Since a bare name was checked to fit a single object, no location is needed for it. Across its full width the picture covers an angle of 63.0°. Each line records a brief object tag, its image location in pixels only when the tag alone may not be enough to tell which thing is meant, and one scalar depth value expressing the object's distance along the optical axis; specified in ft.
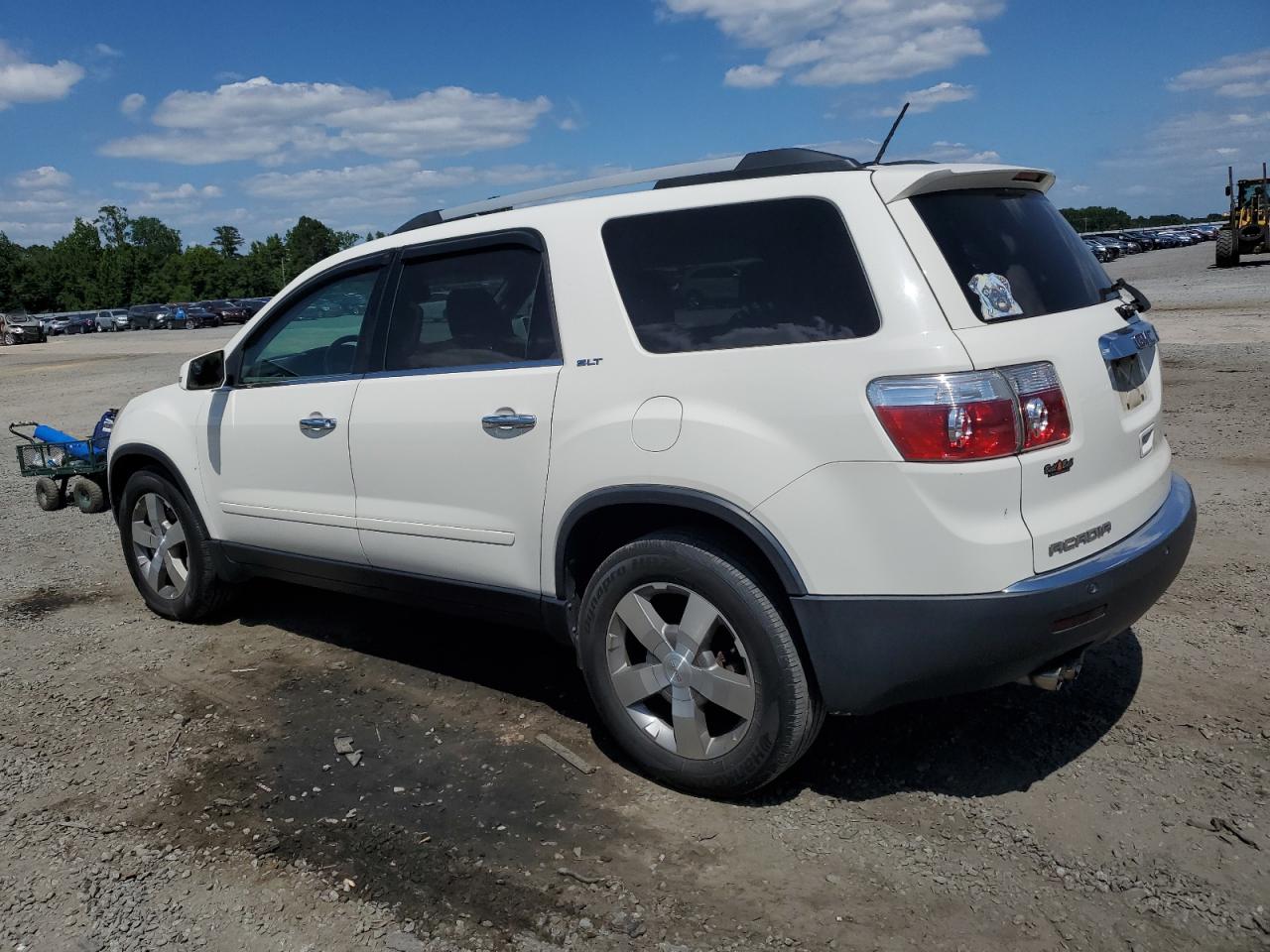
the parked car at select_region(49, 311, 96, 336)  195.31
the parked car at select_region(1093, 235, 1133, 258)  193.72
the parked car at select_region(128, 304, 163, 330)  197.36
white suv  9.34
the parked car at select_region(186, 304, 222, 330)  193.77
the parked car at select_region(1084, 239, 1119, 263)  177.41
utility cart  26.89
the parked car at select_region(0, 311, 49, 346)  153.79
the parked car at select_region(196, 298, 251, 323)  196.44
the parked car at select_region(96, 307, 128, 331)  194.59
